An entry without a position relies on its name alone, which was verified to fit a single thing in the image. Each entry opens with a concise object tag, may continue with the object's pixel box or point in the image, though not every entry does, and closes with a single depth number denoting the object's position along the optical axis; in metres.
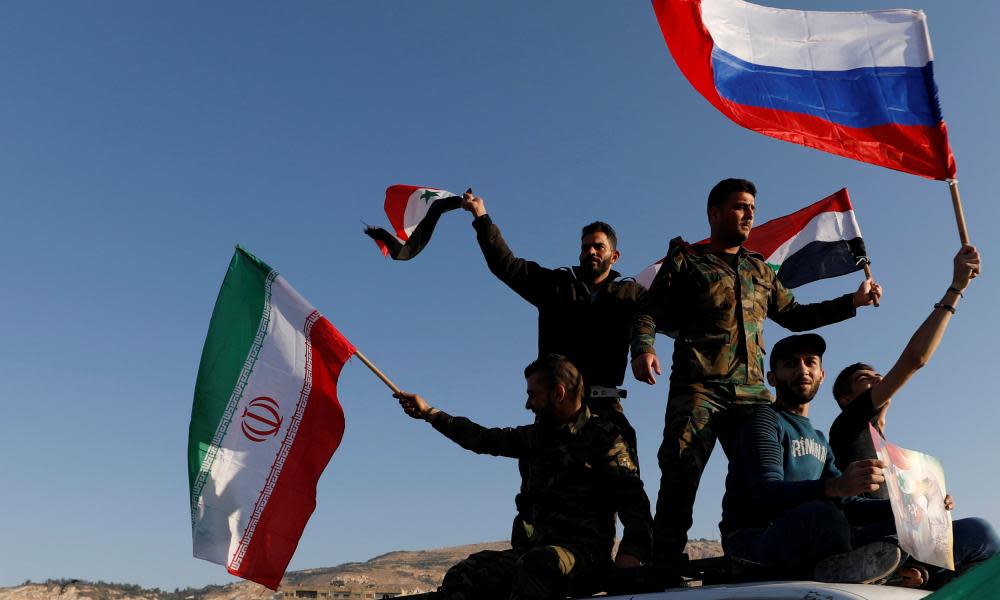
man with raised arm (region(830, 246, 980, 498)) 3.93
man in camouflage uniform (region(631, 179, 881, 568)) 4.40
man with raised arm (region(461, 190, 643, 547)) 5.41
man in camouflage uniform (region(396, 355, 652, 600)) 3.97
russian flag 5.43
